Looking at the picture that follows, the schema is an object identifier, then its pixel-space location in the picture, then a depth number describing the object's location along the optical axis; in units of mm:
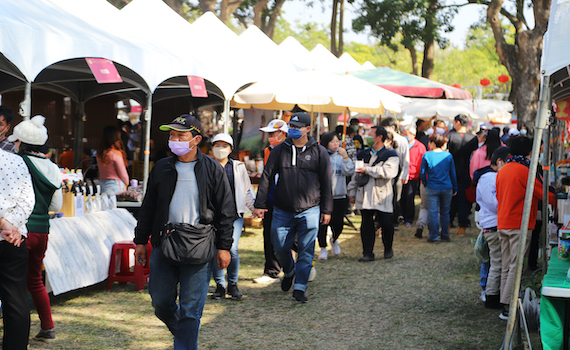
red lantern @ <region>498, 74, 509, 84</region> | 30025
